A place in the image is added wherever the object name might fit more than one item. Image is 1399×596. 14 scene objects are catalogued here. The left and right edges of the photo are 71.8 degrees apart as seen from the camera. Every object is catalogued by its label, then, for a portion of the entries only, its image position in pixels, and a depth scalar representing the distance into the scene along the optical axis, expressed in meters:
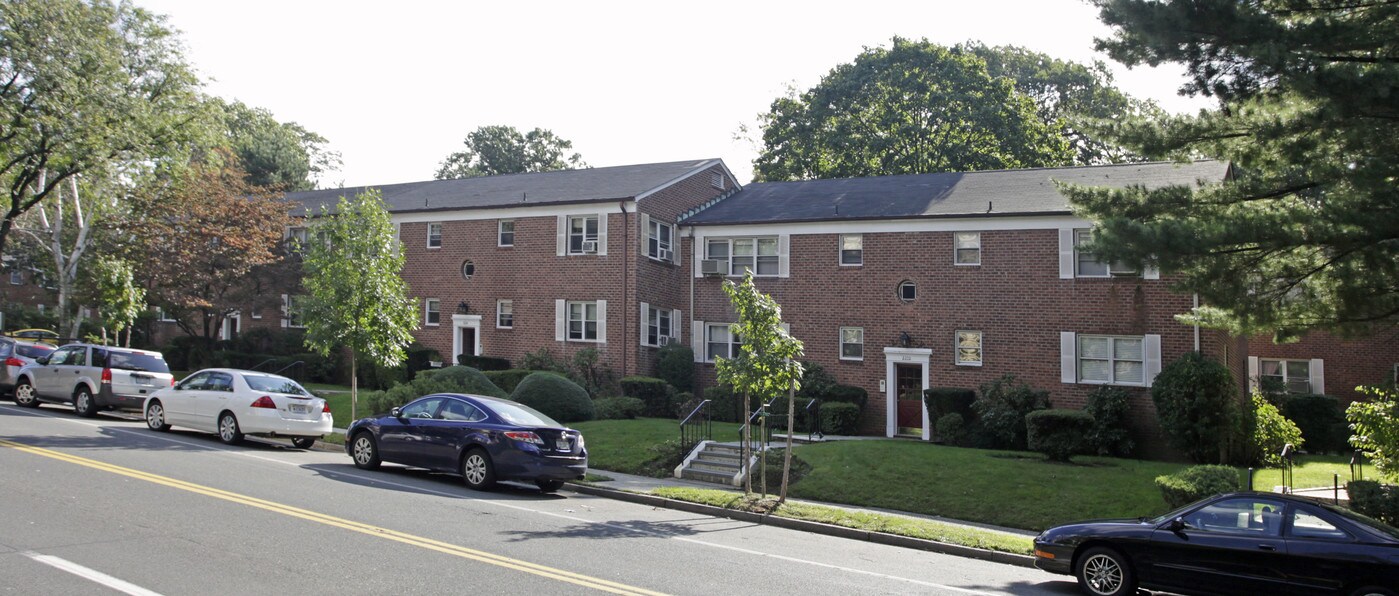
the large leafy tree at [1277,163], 11.27
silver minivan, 21.31
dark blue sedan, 14.79
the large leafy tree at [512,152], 70.31
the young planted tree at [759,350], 15.19
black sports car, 9.02
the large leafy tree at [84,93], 27.02
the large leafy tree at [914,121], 42.69
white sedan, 18.03
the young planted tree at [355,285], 21.23
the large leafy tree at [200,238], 30.86
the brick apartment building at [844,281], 24.98
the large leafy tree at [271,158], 52.84
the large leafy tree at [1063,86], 50.94
